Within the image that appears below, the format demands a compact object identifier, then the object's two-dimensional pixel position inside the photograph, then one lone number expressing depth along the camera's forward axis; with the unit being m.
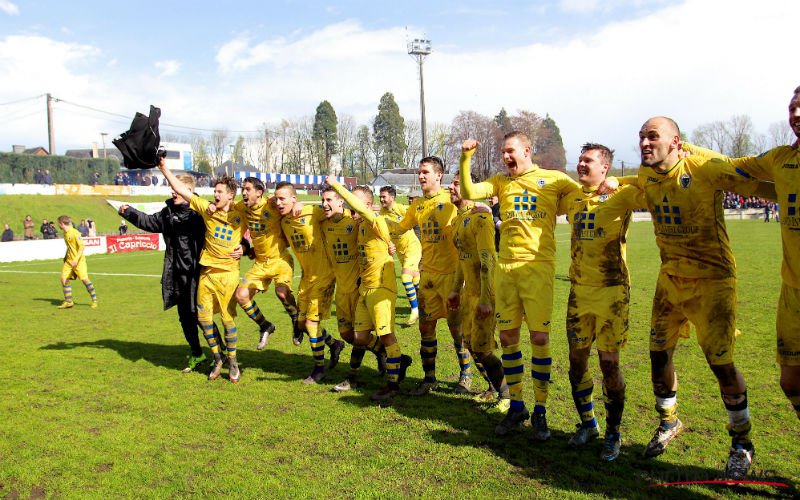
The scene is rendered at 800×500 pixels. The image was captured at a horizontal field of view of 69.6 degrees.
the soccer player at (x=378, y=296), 6.61
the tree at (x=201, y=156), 100.12
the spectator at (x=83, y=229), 32.75
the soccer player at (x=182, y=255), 8.09
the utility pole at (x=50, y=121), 50.56
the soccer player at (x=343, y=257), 7.13
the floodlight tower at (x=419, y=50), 45.47
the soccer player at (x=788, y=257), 3.88
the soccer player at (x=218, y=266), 7.74
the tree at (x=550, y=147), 94.32
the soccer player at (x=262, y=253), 8.17
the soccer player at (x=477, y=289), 5.91
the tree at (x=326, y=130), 93.62
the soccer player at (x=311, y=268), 7.46
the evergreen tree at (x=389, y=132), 100.88
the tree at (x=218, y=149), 99.44
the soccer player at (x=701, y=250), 4.32
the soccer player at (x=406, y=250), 10.80
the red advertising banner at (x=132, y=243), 31.48
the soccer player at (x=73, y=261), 14.40
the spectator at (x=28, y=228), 31.62
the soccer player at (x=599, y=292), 4.77
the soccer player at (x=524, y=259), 5.17
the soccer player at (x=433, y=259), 6.64
